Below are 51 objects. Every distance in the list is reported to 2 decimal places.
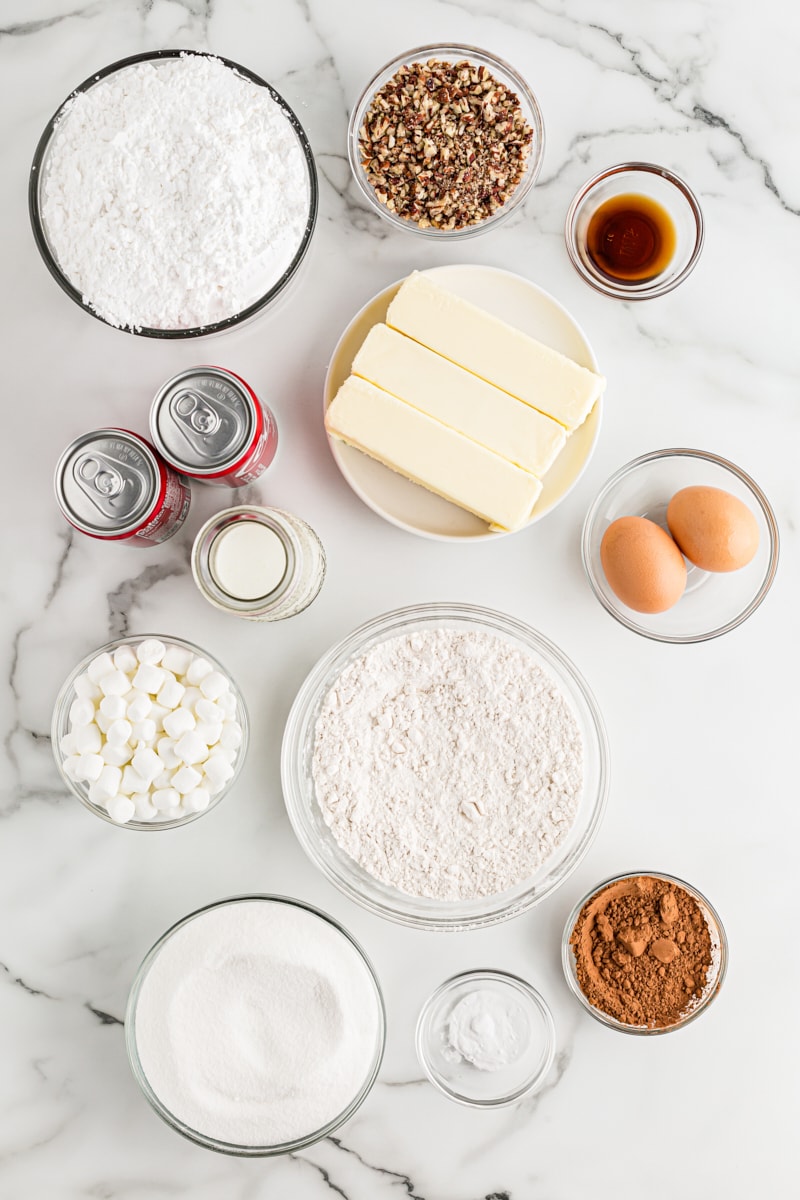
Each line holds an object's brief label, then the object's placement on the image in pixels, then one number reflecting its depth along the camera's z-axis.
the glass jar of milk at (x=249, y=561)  0.84
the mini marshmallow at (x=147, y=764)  0.84
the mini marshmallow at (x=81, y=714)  0.85
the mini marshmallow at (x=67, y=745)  0.85
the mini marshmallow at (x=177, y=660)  0.86
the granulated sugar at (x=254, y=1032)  0.85
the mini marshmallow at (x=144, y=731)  0.84
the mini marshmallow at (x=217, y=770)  0.85
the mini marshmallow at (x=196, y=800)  0.85
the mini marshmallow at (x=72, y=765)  0.85
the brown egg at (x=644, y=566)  0.85
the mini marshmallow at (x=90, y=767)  0.84
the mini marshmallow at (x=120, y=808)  0.85
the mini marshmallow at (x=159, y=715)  0.85
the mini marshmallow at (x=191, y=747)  0.84
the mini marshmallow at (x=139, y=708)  0.84
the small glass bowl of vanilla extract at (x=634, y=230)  0.88
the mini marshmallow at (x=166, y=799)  0.85
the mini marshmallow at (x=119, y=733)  0.84
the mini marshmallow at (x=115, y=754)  0.85
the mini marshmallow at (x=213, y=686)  0.85
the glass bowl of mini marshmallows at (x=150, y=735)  0.85
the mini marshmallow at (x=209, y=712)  0.85
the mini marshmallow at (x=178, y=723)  0.85
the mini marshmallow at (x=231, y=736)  0.86
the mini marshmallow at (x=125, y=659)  0.86
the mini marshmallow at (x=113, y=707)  0.85
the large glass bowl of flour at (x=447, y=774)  0.87
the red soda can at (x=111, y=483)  0.83
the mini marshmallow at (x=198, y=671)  0.86
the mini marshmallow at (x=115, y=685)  0.85
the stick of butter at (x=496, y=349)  0.85
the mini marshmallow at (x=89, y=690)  0.86
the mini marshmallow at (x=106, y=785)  0.84
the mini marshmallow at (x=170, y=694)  0.85
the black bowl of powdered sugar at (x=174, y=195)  0.82
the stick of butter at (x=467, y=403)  0.85
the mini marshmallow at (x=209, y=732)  0.85
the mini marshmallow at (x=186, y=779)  0.85
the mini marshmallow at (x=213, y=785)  0.86
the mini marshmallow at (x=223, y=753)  0.86
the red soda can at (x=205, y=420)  0.83
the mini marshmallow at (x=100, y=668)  0.86
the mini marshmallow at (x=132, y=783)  0.85
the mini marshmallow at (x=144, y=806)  0.85
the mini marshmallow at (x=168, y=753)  0.85
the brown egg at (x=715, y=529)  0.85
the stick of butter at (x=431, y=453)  0.84
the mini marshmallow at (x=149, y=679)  0.85
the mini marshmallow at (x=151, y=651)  0.85
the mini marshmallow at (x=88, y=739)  0.85
